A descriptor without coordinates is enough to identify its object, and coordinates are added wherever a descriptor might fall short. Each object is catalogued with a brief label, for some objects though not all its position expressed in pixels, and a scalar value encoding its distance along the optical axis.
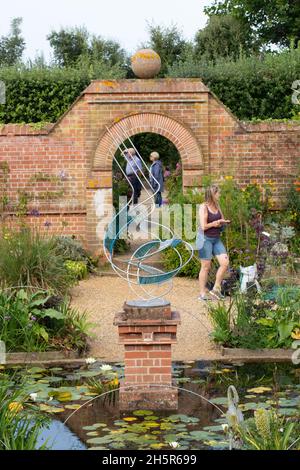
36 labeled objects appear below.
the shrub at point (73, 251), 14.25
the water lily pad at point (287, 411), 7.12
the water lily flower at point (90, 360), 9.13
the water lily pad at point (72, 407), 7.65
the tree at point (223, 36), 29.53
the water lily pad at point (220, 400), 7.73
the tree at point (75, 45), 31.31
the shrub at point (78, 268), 13.88
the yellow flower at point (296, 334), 9.07
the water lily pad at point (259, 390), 8.06
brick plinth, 7.81
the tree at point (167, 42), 30.00
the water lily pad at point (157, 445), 6.54
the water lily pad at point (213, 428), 6.98
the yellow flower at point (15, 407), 6.35
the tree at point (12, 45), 35.22
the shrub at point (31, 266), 11.27
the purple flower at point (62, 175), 15.14
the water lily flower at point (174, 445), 6.49
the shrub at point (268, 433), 5.63
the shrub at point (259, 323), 9.43
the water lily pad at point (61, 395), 7.93
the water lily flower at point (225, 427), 6.20
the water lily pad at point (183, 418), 7.29
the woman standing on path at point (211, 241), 12.23
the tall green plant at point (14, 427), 5.82
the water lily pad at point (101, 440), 6.68
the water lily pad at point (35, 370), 8.80
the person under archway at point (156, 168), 18.41
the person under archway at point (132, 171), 16.41
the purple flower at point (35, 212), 14.56
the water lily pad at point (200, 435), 6.74
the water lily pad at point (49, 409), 7.53
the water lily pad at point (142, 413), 7.62
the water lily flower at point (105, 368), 8.64
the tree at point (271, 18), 27.81
